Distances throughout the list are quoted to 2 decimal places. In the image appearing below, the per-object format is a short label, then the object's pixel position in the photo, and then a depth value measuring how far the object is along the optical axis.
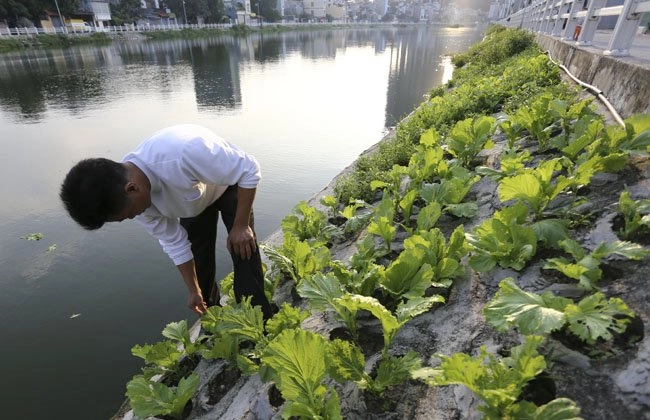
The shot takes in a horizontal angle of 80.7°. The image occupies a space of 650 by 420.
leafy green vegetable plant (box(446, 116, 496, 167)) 3.80
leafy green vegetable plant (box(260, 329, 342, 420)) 1.68
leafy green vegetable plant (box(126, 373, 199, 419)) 2.45
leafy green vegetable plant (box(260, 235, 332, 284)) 3.05
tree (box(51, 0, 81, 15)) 43.98
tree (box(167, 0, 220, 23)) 61.00
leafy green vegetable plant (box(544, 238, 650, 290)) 1.64
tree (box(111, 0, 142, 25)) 55.88
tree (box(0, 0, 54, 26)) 38.44
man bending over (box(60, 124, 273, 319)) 2.04
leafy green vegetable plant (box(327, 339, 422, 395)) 1.79
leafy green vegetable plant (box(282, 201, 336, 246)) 3.84
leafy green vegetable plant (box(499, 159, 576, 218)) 2.25
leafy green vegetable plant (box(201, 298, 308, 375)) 2.38
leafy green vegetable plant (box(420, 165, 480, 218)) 2.87
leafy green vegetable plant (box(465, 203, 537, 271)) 2.07
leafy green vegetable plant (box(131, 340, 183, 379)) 2.84
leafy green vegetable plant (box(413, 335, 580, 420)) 1.29
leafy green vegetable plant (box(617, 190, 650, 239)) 1.88
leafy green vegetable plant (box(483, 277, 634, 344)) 1.44
